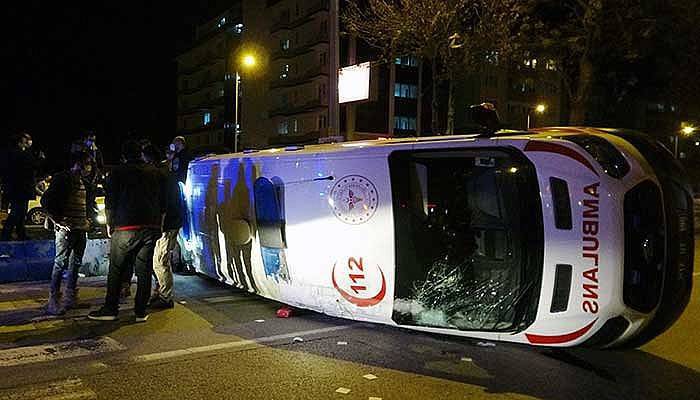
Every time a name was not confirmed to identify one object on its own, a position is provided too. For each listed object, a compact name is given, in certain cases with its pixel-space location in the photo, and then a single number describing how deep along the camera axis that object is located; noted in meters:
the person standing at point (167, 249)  7.13
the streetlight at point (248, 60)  30.77
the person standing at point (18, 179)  9.92
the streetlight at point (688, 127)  34.82
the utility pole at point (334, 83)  14.62
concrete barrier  8.98
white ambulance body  4.54
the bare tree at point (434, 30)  17.02
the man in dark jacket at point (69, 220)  6.76
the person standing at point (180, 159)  8.96
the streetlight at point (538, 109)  56.96
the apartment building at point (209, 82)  65.50
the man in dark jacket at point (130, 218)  6.46
